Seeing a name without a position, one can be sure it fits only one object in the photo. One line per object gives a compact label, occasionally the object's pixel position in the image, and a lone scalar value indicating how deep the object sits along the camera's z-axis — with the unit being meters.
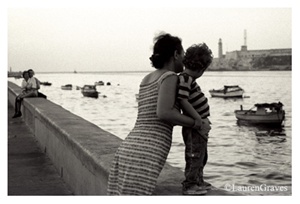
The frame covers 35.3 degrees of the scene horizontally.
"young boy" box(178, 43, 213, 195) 2.77
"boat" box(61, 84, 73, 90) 111.25
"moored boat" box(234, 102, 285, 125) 39.38
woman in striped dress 2.69
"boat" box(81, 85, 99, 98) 82.06
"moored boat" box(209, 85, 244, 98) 78.31
